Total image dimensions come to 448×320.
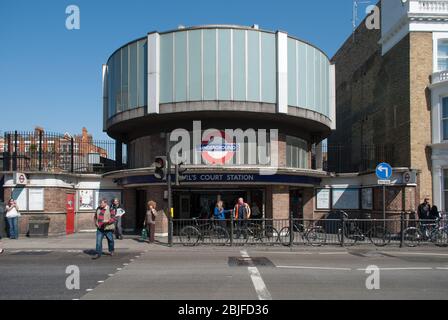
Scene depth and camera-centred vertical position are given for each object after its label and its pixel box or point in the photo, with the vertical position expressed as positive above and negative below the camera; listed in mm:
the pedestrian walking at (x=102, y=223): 14125 -1158
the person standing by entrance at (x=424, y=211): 18764 -1067
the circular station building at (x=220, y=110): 20594 +3538
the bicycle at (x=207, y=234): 17125 -1822
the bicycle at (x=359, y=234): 16875 -1835
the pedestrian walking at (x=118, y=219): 19406 -1467
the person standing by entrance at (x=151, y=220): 18266 -1380
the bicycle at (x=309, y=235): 17125 -1865
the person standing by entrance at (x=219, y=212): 18828 -1089
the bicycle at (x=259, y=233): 17250 -1803
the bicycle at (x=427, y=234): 17062 -1839
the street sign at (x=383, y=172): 17297 +520
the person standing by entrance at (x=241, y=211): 18688 -1044
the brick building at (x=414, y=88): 21297 +4912
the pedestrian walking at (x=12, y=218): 19797 -1380
